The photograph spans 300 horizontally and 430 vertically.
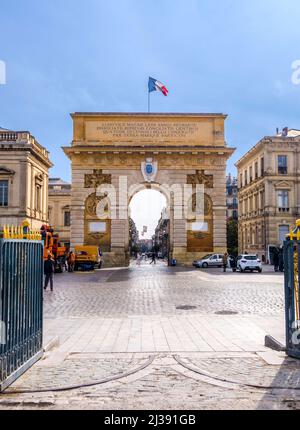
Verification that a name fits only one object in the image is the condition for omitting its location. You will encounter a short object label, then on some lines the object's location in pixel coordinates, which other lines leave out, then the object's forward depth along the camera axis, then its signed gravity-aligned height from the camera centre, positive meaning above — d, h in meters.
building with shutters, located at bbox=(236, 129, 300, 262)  45.06 +5.17
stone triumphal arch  35.41 +5.47
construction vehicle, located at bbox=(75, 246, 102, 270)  30.95 -1.36
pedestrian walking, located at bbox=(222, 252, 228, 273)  28.47 -1.65
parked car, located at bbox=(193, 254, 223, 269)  34.22 -1.90
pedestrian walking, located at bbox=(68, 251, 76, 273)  30.45 -1.75
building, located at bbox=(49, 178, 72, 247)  58.28 +3.89
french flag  36.50 +12.96
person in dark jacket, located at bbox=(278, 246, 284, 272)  29.45 -1.84
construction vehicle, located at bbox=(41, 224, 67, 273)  26.80 -0.72
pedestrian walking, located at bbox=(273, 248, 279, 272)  30.98 -1.76
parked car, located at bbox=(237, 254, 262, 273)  29.11 -1.76
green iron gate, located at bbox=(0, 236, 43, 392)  4.91 -0.88
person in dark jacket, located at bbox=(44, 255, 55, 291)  16.20 -1.19
